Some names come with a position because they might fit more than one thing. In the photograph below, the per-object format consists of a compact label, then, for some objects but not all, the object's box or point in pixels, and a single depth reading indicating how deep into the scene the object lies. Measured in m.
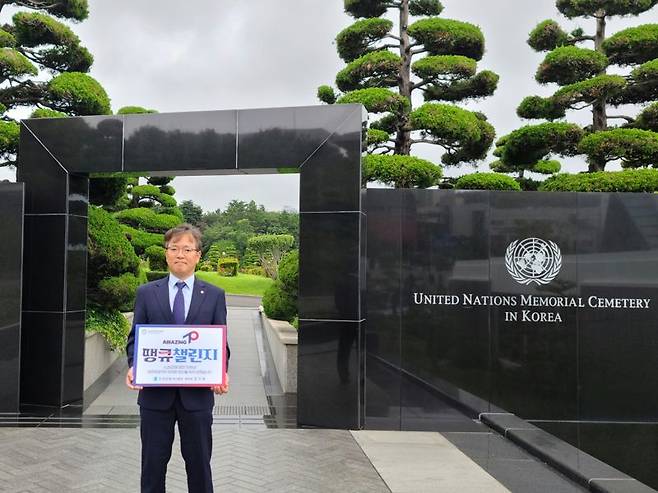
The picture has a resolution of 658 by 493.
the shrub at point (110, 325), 9.26
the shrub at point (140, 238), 19.02
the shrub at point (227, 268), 42.53
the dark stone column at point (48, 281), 7.18
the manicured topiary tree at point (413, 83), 9.64
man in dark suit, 3.32
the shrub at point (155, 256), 19.88
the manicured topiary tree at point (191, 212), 62.87
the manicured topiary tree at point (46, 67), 9.73
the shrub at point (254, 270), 45.53
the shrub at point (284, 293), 8.76
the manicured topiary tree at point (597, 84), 9.34
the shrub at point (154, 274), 24.75
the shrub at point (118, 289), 8.90
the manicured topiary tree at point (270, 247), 42.34
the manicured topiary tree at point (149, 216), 19.50
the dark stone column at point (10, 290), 6.93
